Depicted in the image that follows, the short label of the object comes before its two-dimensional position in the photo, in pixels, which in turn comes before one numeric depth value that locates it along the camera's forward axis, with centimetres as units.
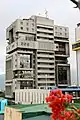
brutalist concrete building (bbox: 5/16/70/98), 6234
